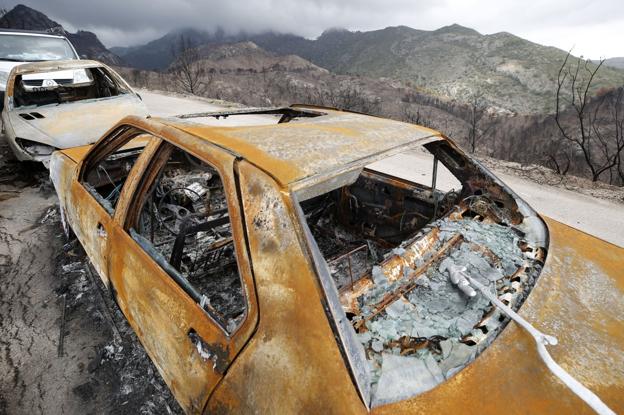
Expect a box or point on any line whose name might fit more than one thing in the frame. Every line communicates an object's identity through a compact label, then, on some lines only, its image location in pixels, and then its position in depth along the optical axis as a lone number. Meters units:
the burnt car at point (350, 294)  1.01
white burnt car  4.26
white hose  0.93
